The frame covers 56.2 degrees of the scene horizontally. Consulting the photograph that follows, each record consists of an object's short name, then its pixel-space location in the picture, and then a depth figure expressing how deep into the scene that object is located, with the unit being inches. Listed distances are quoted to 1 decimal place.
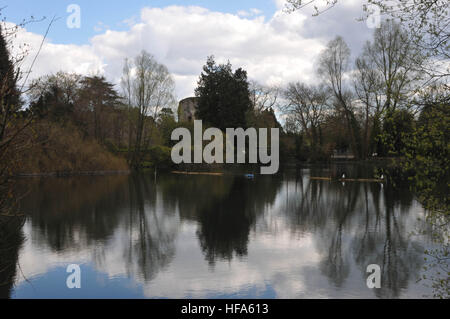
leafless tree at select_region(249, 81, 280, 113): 2042.3
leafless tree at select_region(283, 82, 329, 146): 1907.0
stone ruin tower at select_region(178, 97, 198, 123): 2324.3
